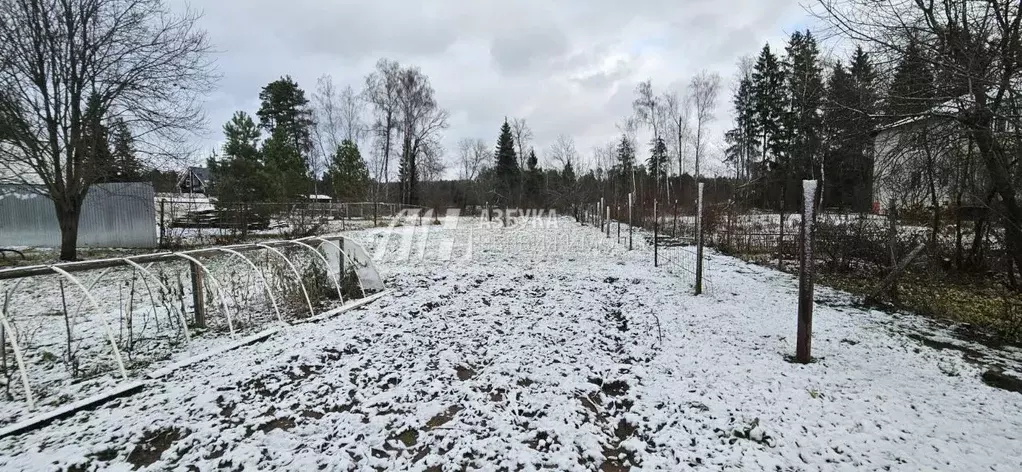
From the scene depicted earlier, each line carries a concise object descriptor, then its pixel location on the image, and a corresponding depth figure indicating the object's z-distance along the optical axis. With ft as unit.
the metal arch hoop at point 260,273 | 17.12
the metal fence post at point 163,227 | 45.27
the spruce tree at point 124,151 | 37.32
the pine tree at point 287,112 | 126.52
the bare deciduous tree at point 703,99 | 110.42
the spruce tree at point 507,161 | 164.04
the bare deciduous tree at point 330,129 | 112.27
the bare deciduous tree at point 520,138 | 168.78
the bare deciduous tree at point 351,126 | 113.53
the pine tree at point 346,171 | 111.34
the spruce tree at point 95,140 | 35.58
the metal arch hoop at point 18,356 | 10.02
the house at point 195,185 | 120.73
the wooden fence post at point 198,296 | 16.97
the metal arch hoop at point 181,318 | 13.93
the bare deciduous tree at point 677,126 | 114.11
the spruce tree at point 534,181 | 164.66
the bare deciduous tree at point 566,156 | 166.70
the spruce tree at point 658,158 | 122.31
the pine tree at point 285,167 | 89.66
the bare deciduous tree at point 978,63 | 13.94
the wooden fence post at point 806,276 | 11.91
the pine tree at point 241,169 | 56.65
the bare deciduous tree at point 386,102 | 106.83
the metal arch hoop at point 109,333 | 11.29
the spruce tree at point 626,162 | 129.29
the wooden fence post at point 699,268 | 22.18
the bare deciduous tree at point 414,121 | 107.65
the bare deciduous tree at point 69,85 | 32.81
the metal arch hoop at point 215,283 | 15.22
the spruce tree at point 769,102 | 101.50
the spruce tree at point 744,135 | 110.73
